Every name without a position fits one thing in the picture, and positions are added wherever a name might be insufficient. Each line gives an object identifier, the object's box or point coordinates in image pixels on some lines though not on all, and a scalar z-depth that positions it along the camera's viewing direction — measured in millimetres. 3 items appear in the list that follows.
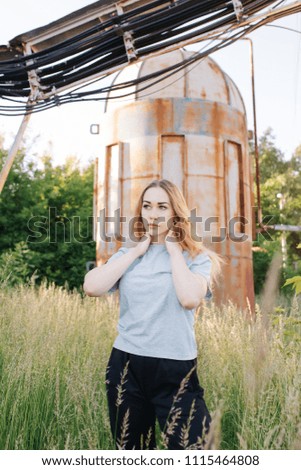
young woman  1867
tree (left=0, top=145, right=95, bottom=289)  11898
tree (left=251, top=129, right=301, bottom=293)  21844
